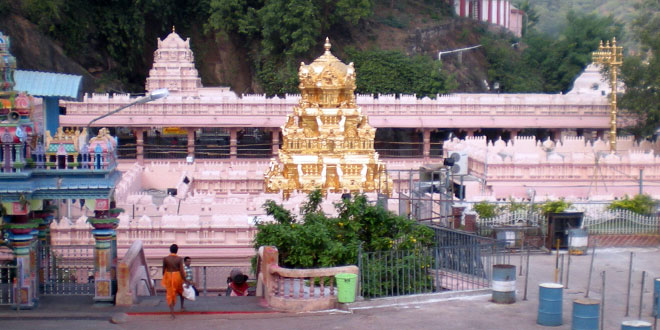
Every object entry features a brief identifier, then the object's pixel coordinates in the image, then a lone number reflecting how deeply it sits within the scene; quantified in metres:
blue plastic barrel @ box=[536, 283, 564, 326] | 13.66
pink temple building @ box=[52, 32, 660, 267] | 22.84
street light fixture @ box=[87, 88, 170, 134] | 18.55
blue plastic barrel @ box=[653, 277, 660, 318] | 14.07
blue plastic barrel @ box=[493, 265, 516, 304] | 14.78
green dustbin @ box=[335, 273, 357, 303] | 14.37
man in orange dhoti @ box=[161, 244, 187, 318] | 14.43
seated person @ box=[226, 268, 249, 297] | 18.16
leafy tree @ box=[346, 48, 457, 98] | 50.47
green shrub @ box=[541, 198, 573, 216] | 21.20
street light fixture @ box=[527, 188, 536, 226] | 21.74
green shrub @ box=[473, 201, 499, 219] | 22.39
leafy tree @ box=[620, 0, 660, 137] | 39.25
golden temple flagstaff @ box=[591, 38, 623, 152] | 34.91
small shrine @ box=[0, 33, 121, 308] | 15.07
